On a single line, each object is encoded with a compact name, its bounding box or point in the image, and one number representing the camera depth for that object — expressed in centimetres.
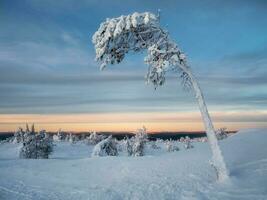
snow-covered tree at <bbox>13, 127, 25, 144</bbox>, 6913
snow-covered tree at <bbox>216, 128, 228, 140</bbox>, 4877
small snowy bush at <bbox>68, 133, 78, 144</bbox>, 7739
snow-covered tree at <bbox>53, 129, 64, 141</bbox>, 8592
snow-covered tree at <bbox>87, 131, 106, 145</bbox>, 6464
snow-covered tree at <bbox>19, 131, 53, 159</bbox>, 3104
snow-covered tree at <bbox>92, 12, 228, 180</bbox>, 1150
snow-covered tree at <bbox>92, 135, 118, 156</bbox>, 2631
